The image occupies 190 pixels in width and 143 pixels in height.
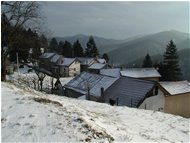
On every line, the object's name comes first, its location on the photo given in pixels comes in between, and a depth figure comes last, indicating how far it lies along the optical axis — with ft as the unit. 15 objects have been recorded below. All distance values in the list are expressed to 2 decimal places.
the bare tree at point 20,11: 43.93
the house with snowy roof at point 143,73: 117.37
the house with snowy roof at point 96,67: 157.58
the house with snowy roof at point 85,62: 171.59
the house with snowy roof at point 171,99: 65.08
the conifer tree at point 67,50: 210.78
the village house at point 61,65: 157.23
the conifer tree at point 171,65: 135.49
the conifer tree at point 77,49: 206.76
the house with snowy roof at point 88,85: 77.32
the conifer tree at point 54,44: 225.76
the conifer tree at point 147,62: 160.30
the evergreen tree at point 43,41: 53.88
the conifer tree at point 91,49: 204.20
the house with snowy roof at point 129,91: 63.84
